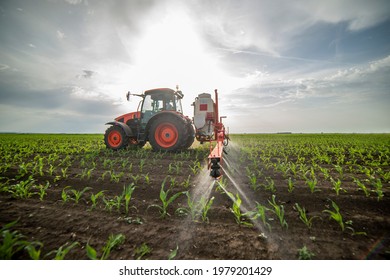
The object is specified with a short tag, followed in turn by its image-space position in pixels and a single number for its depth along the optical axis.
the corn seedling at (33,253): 1.50
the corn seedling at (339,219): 2.06
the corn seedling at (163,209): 2.43
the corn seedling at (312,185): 3.13
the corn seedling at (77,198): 2.79
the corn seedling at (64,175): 4.07
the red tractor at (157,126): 6.68
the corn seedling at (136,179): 3.80
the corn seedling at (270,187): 3.30
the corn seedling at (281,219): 2.15
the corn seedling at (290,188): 3.25
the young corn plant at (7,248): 1.55
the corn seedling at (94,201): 2.62
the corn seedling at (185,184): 3.55
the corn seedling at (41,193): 2.90
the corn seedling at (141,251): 1.70
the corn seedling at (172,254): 1.63
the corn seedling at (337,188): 3.04
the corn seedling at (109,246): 1.52
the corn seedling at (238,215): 2.21
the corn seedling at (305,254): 1.68
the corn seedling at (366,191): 2.95
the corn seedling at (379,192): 2.80
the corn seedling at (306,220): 2.16
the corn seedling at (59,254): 1.51
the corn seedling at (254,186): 3.38
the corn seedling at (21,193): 2.96
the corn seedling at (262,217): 2.15
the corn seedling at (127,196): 2.51
